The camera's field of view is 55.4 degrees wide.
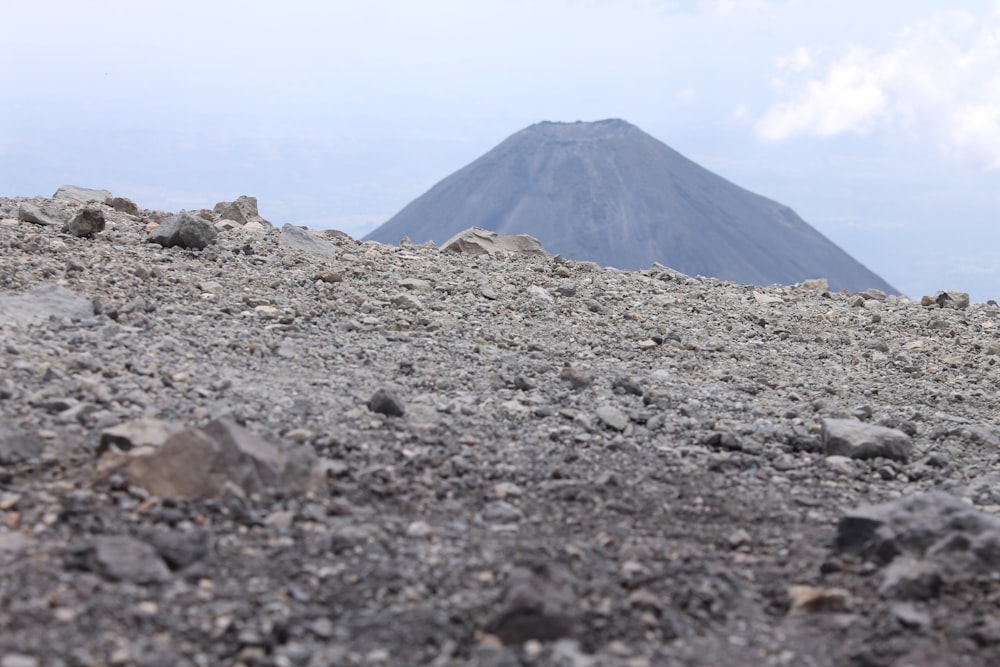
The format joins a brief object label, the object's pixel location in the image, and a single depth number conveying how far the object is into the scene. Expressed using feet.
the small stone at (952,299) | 50.72
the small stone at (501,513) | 17.87
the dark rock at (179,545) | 14.83
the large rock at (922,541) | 15.58
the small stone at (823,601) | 15.16
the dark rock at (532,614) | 13.47
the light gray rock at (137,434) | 17.79
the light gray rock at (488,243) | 50.26
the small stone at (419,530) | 16.63
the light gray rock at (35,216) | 38.32
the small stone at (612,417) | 24.35
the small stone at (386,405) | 22.68
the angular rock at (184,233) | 38.27
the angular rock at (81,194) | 47.06
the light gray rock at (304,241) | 43.04
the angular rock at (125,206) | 45.01
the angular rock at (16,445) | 17.80
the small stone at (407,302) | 35.24
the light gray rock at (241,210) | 48.57
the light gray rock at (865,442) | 24.29
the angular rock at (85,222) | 37.19
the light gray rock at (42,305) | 26.78
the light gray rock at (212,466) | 16.88
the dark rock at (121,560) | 14.16
